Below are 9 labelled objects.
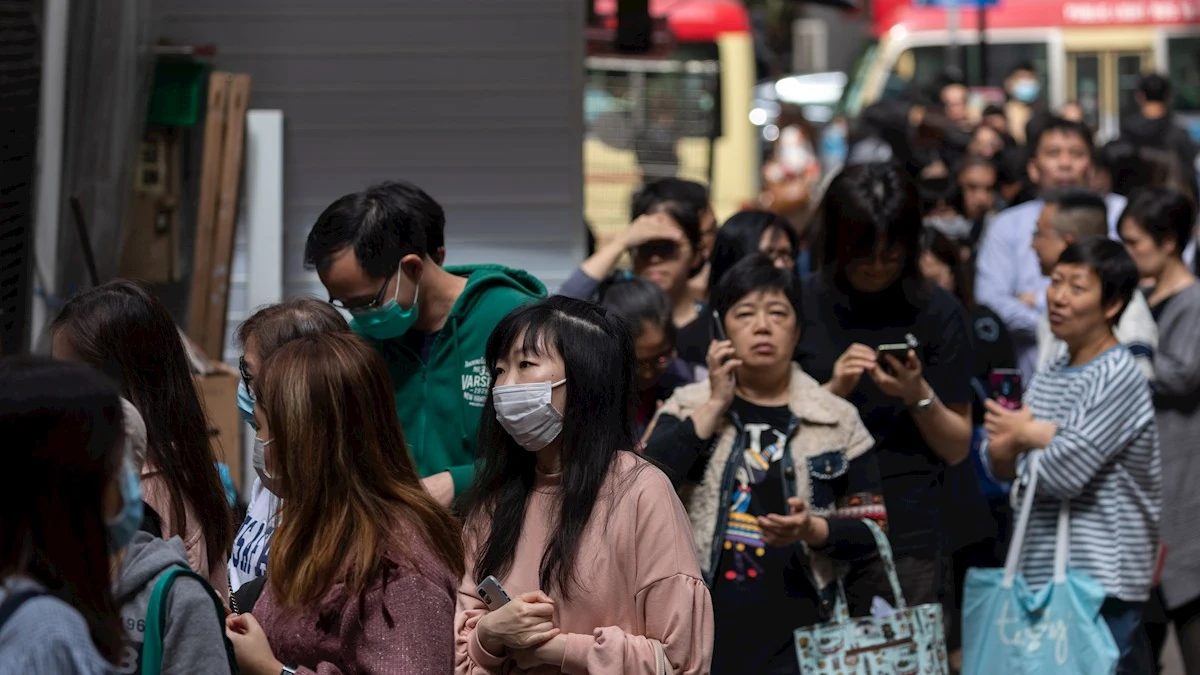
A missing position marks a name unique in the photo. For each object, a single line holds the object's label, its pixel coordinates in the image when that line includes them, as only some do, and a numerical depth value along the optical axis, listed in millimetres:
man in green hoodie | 8856
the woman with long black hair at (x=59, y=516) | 4759
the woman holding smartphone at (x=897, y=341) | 9837
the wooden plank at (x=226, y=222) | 14206
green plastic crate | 14292
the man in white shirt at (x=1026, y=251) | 15188
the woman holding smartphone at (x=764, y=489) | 8894
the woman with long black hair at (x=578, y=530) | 6659
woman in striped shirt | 10530
